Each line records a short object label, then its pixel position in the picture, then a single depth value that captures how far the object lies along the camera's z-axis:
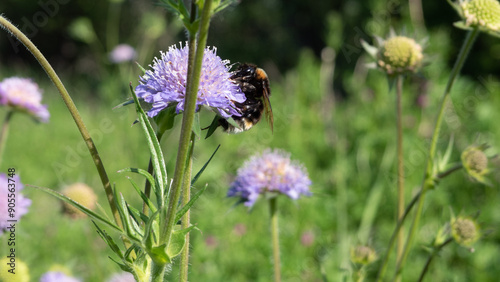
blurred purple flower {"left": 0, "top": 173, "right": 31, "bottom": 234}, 0.53
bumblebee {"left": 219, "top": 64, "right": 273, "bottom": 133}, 0.50
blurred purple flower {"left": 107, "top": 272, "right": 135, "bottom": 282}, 0.57
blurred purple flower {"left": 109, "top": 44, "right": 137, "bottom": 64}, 1.03
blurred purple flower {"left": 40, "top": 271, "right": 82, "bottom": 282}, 0.55
